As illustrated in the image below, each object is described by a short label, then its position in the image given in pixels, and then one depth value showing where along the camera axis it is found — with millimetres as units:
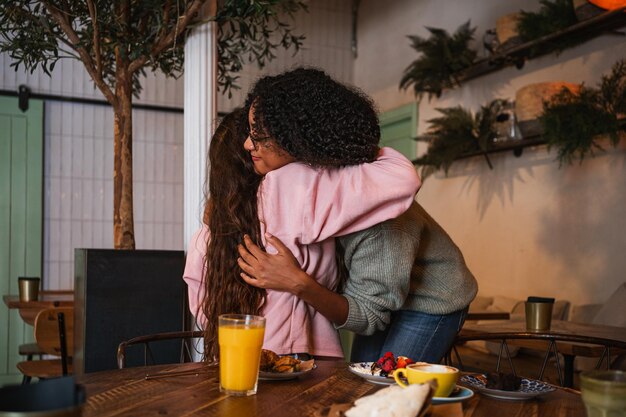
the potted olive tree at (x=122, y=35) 2264
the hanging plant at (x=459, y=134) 4258
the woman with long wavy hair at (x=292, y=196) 1527
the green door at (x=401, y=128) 5316
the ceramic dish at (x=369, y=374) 1277
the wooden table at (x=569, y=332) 2465
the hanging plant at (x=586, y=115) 3328
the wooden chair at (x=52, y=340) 2812
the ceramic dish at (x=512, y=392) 1212
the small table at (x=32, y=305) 3557
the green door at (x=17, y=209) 4875
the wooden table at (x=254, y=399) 1093
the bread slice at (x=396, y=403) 947
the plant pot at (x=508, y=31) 4023
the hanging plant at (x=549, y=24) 3664
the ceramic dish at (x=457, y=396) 1118
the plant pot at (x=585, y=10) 3457
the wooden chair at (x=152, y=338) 1580
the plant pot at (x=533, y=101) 3643
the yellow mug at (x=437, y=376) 1108
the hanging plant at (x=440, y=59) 4555
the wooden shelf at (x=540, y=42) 3381
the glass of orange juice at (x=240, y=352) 1167
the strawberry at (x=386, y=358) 1305
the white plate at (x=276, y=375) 1283
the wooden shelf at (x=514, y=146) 3904
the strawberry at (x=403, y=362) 1246
